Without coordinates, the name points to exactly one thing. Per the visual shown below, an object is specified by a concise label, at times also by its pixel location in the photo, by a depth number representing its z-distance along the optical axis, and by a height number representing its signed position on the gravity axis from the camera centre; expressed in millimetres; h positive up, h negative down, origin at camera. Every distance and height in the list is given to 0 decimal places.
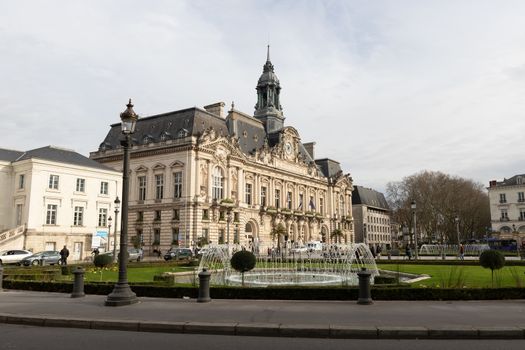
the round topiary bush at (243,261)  17891 -470
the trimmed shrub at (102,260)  25250 -533
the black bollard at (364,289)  14109 -1290
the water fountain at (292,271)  22481 -1435
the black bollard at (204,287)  14828 -1235
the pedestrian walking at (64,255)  35156 -326
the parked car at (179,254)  46531 -450
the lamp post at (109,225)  47412 +2650
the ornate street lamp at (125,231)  14008 +622
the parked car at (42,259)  36812 -659
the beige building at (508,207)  86000 +7632
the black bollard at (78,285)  16625 -1264
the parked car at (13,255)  36906 -349
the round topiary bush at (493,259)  17391 -476
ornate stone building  58594 +10734
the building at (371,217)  112125 +8093
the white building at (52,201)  44375 +5185
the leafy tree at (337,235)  86125 +2589
